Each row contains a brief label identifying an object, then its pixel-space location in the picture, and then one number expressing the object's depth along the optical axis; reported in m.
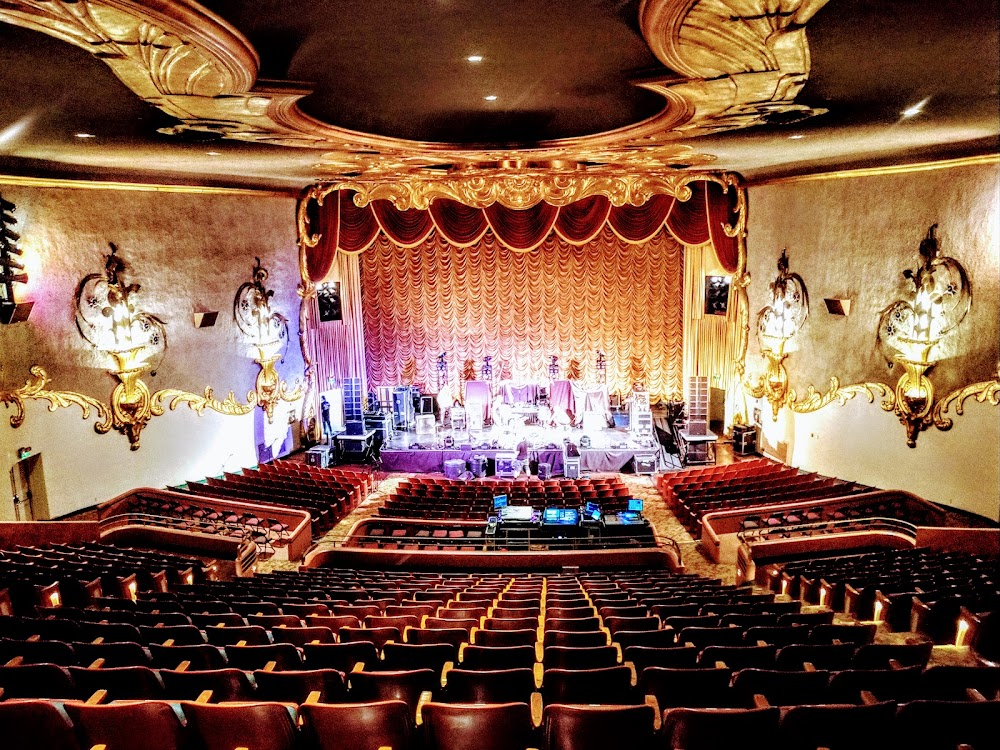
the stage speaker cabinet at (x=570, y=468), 16.55
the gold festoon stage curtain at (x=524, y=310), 19.84
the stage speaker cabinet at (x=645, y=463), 16.72
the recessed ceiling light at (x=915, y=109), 7.81
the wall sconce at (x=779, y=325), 15.19
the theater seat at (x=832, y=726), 3.11
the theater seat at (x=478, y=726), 3.11
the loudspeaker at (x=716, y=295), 18.12
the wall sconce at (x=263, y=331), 16.22
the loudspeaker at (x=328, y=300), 19.28
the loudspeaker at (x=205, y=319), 15.04
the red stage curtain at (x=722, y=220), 16.30
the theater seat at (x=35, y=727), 3.02
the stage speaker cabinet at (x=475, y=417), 19.27
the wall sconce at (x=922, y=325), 12.22
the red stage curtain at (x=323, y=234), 17.38
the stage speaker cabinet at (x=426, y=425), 18.61
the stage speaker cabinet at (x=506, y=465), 16.67
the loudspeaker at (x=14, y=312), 11.62
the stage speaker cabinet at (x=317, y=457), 17.23
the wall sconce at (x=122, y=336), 13.17
